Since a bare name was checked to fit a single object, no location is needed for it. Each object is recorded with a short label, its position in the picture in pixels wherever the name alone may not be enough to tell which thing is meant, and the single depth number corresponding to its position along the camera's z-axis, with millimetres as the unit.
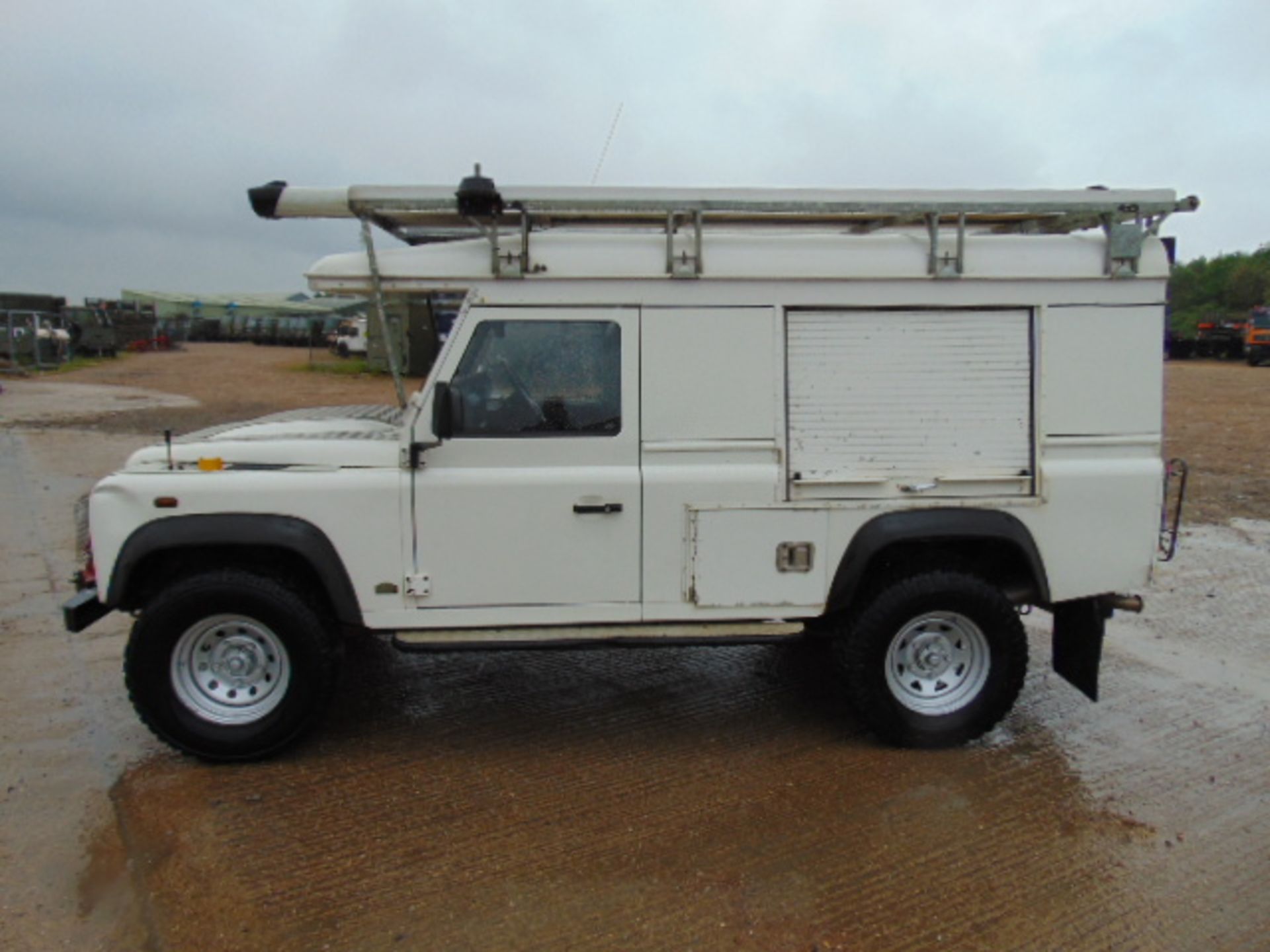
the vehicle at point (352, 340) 38469
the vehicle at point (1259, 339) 33375
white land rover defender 4410
